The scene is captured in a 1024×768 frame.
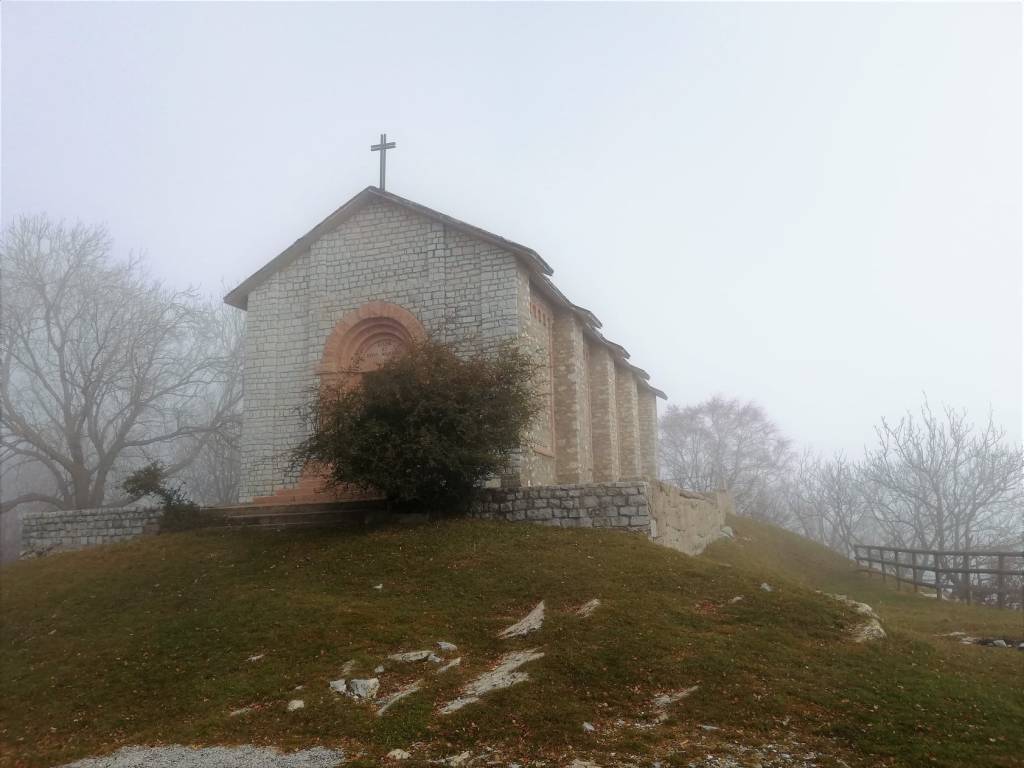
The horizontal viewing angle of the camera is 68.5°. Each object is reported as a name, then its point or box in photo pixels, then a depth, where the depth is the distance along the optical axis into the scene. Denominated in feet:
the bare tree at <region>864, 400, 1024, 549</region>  90.79
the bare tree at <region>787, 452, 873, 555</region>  120.16
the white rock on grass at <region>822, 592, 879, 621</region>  30.99
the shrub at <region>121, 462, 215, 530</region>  51.57
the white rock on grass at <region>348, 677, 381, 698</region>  24.13
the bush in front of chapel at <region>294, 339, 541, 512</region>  42.19
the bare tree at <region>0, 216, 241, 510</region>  80.02
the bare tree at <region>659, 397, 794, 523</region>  164.76
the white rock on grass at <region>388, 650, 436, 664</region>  26.84
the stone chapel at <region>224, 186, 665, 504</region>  54.13
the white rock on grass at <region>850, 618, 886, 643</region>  28.50
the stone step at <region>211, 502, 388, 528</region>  47.83
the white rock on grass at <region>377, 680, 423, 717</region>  23.15
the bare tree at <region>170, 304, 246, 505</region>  91.04
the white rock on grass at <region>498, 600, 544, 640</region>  29.04
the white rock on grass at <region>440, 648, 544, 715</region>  23.18
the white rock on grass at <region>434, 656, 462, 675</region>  25.99
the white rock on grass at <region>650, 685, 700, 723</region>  22.02
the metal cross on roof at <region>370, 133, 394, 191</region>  60.59
